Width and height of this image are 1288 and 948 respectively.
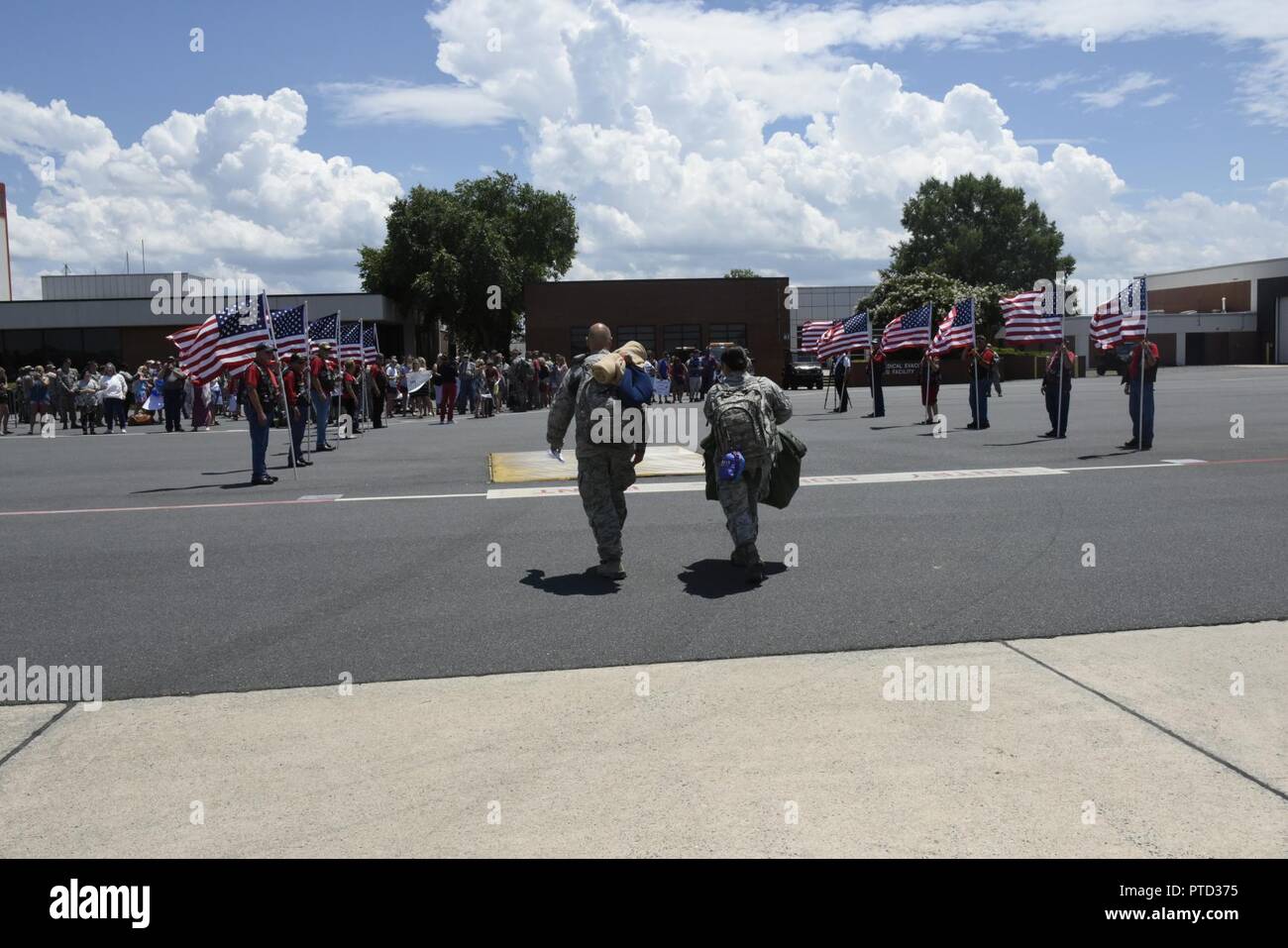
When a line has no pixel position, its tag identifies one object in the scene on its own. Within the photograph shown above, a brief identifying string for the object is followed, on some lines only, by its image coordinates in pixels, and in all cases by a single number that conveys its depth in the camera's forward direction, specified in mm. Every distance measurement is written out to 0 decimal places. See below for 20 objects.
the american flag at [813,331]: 36400
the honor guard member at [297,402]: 17922
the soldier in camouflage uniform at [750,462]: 8242
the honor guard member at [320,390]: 20750
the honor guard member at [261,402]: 15391
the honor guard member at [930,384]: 23438
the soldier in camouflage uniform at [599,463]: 8273
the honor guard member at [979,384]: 21734
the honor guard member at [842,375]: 30156
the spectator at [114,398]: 31203
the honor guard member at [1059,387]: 19500
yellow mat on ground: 14922
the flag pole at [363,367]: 28947
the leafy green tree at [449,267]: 64500
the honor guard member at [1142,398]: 16750
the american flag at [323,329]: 25797
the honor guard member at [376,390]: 28328
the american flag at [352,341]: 29016
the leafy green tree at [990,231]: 99312
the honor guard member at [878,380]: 26844
